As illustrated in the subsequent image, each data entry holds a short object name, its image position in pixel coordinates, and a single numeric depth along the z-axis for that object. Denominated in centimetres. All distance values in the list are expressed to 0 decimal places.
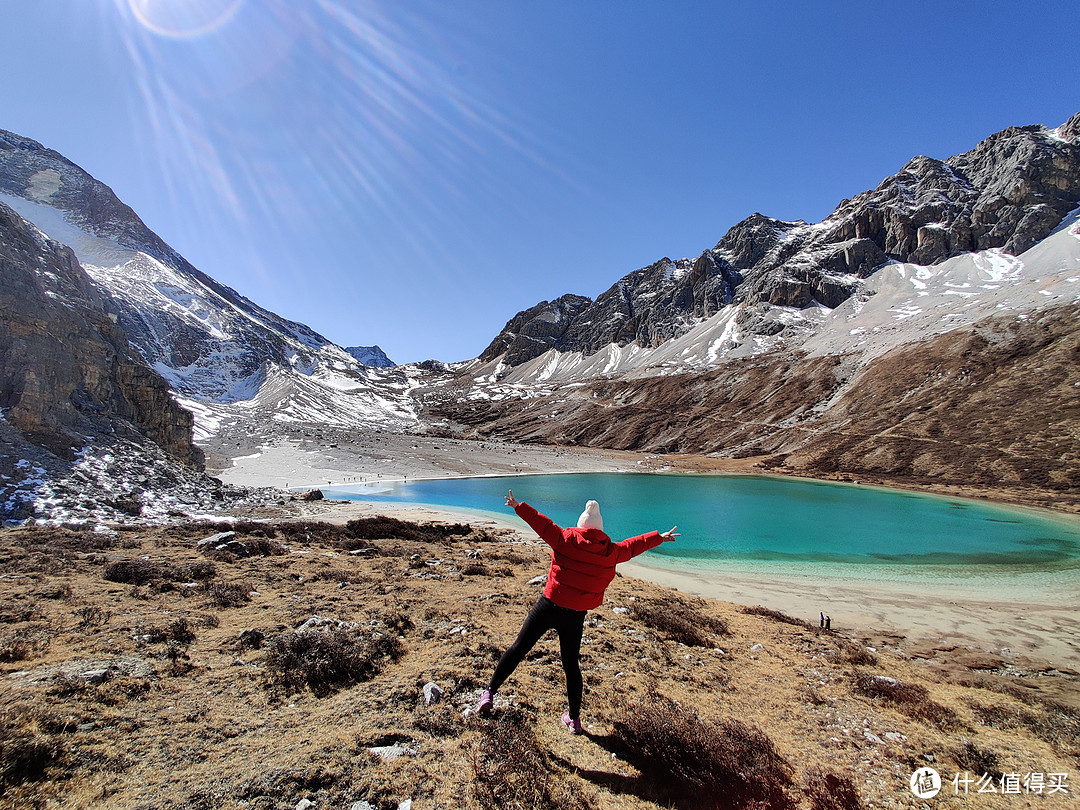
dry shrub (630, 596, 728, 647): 891
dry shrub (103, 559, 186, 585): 898
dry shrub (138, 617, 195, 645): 614
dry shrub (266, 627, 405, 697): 537
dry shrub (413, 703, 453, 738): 453
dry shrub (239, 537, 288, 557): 1286
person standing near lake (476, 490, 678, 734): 483
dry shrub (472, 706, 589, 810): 362
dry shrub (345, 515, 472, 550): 1875
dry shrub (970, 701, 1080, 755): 588
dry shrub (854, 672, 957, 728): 614
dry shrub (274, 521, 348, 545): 1614
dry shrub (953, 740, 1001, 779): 495
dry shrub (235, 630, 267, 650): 621
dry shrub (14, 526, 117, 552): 1155
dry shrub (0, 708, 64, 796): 311
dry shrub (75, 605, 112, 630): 639
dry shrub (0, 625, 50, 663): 513
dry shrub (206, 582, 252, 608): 812
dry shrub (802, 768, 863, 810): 416
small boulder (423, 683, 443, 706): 508
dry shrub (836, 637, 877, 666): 870
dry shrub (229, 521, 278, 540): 1602
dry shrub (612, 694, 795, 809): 411
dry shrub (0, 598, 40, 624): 632
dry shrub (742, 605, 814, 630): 1147
